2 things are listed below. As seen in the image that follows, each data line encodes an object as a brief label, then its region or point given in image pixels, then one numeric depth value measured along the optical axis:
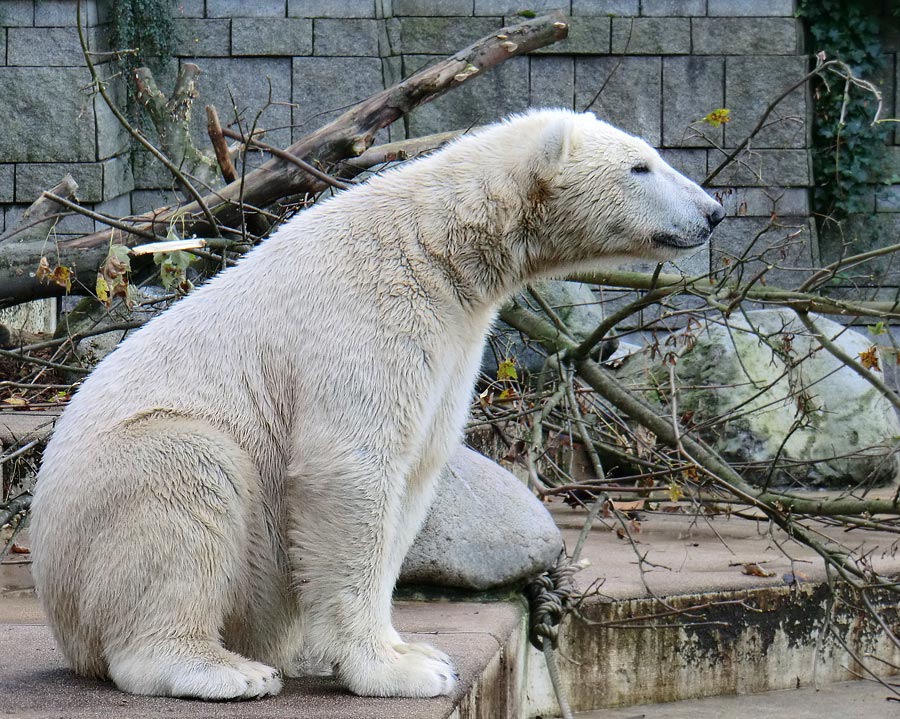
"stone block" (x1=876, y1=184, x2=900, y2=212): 19.81
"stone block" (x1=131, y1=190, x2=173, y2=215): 18.64
